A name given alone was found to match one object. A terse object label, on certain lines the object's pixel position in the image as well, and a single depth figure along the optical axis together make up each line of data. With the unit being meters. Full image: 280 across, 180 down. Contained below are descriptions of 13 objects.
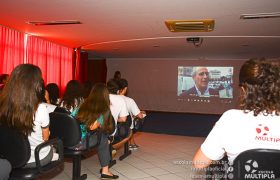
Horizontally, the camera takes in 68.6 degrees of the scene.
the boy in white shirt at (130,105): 3.19
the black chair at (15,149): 1.51
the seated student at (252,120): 1.06
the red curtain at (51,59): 5.17
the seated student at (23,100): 1.59
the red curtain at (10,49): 4.31
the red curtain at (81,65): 6.95
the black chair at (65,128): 2.12
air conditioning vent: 3.50
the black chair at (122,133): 2.97
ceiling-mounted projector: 4.64
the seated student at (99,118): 2.33
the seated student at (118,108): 2.90
